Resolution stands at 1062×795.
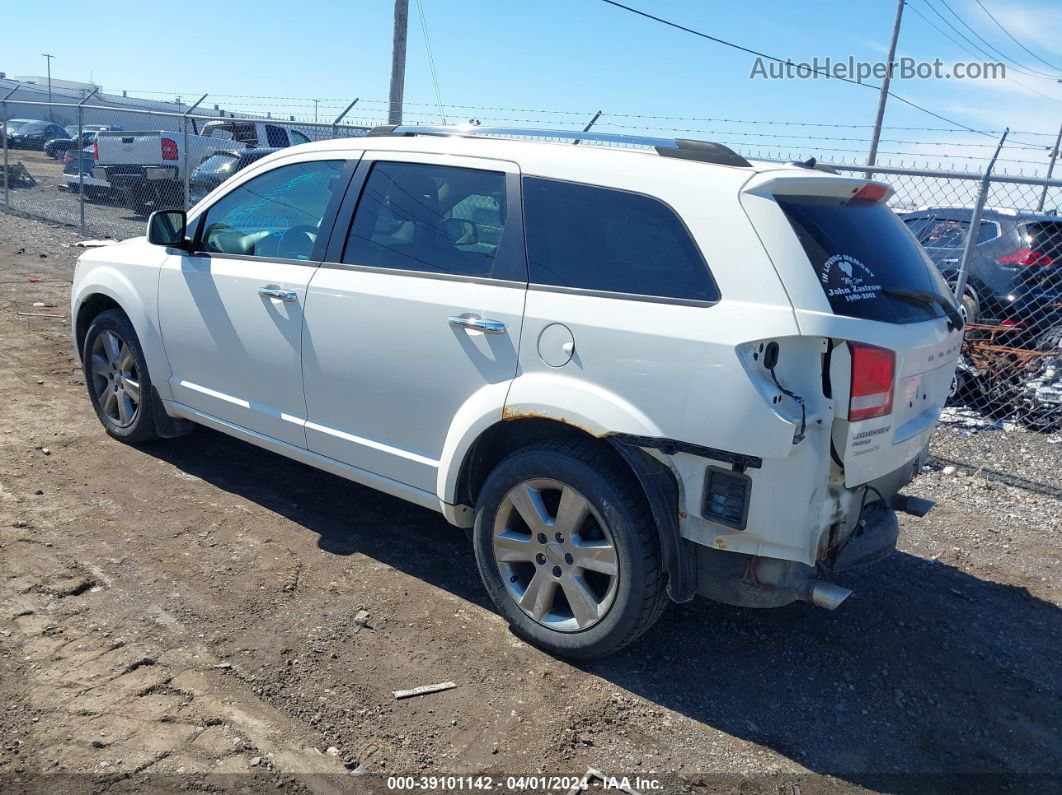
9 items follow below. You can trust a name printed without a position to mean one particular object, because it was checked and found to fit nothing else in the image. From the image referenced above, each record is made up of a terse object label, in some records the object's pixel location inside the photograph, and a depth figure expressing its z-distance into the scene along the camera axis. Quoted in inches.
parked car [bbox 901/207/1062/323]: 341.7
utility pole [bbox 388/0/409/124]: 446.0
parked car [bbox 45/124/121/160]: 1153.4
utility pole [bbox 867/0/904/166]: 990.3
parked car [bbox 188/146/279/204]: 540.1
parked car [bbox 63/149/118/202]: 644.1
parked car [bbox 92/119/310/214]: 604.4
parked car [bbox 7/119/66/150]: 1258.6
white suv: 115.7
